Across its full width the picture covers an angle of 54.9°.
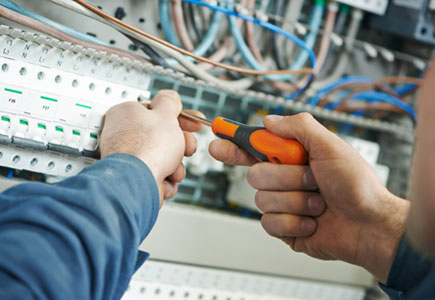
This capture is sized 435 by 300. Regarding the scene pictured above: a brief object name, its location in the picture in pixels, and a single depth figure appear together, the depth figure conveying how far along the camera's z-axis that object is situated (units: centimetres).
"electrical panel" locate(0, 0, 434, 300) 94
